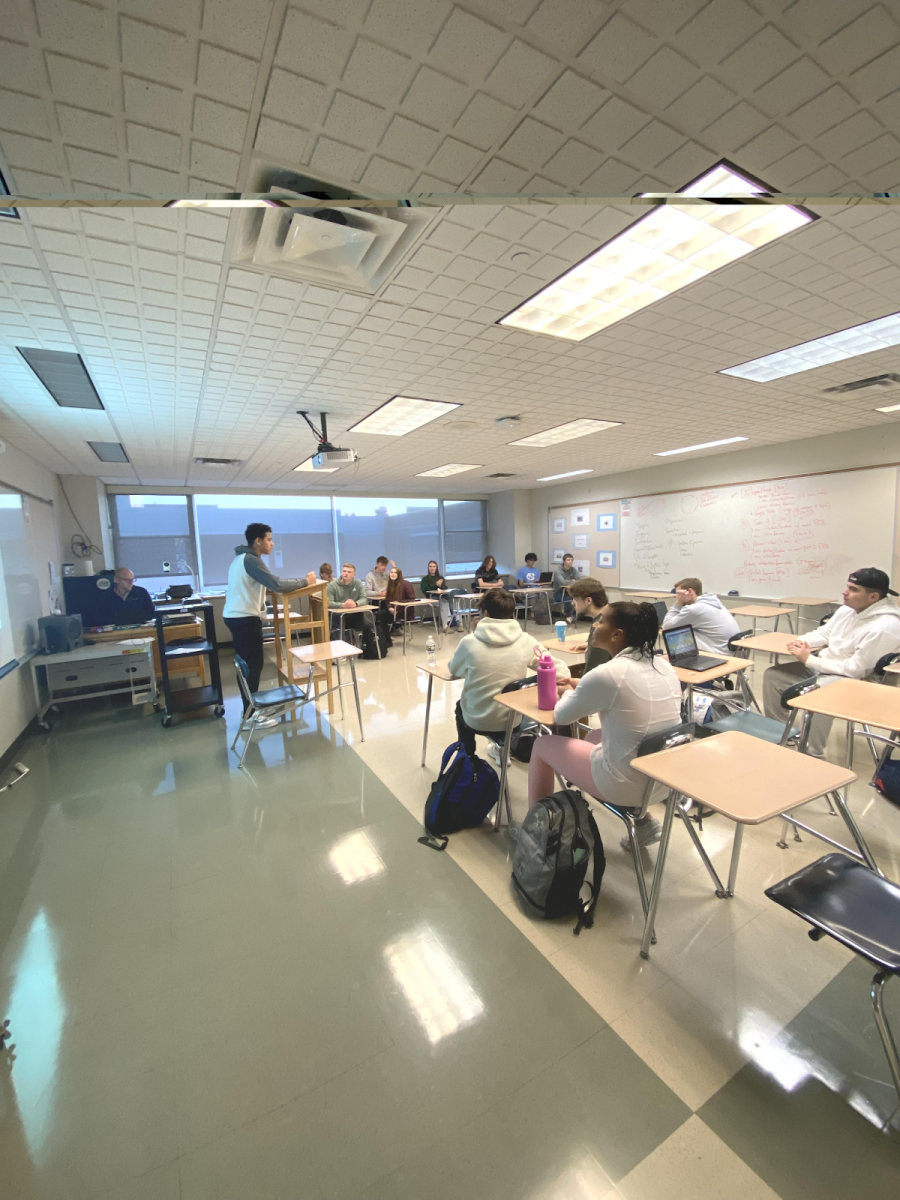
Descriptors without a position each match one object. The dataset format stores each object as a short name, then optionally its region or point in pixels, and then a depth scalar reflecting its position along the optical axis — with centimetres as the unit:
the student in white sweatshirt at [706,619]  398
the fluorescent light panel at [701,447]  578
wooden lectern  402
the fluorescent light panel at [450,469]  679
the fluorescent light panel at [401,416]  377
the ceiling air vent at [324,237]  136
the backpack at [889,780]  265
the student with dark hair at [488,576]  889
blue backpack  250
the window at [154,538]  734
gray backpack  190
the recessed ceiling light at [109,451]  467
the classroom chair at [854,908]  119
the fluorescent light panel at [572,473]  775
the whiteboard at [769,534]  538
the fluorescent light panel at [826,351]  273
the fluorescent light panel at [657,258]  163
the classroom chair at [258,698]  347
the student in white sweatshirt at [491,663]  261
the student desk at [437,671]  291
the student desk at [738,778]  140
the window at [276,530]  792
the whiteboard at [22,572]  368
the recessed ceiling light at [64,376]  258
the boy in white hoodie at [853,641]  304
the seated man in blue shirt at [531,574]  934
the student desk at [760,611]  525
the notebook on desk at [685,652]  318
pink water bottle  227
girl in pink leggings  186
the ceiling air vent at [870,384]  355
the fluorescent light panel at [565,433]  465
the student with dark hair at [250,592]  405
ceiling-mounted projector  418
